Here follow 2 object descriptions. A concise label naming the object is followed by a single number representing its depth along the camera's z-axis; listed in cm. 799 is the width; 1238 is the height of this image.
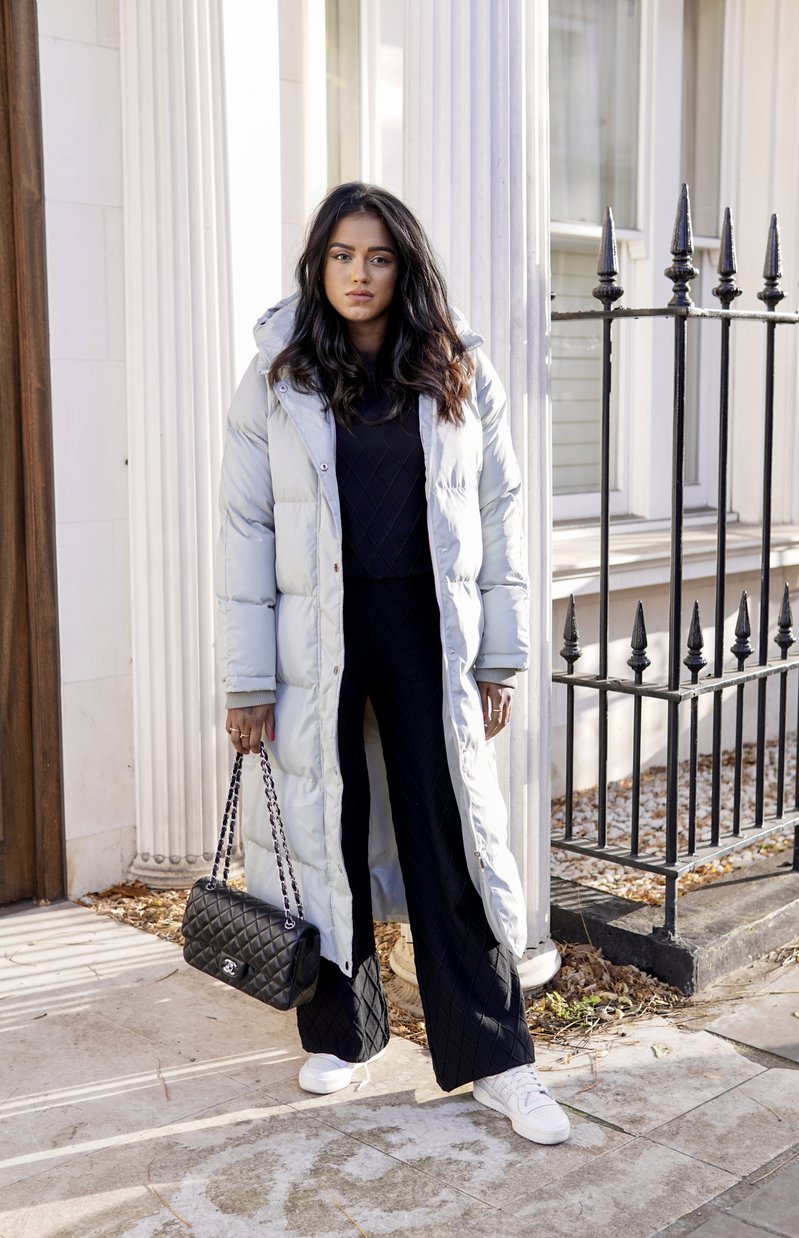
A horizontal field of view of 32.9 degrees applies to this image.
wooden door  418
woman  299
